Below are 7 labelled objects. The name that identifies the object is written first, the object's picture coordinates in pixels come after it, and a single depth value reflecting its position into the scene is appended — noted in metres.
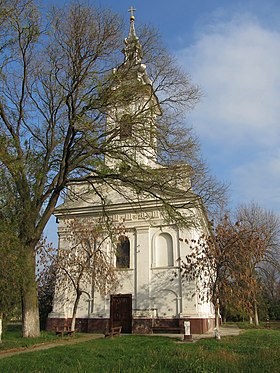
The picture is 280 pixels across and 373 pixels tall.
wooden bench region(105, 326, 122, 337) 19.87
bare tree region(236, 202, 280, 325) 35.62
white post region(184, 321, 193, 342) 17.74
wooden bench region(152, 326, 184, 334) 21.66
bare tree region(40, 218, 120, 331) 22.95
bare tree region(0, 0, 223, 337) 15.11
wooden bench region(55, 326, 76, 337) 20.36
